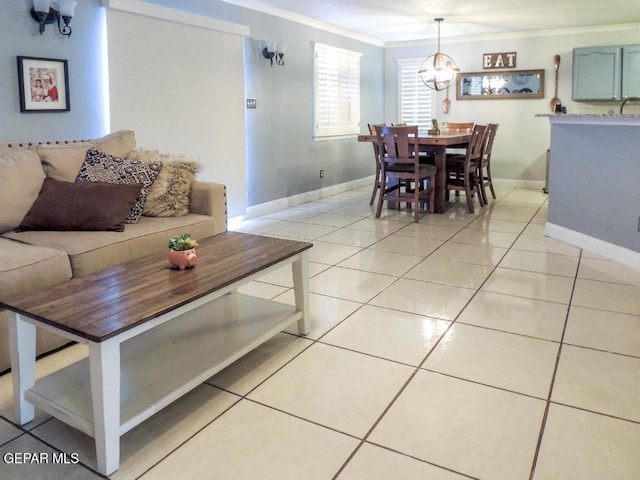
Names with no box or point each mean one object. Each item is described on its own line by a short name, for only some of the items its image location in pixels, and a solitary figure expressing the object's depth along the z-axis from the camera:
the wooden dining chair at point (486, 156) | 5.95
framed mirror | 7.19
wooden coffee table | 1.56
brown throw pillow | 2.68
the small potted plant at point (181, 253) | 2.10
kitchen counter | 3.54
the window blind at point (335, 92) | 6.49
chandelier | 6.59
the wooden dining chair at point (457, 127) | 6.87
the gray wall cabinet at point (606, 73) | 6.29
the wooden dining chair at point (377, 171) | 5.50
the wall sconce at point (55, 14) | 3.28
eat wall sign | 7.27
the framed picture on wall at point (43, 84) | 3.31
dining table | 5.34
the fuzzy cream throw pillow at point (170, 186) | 3.09
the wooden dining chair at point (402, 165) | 5.05
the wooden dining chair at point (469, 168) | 5.50
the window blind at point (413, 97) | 8.05
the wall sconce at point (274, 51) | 5.46
